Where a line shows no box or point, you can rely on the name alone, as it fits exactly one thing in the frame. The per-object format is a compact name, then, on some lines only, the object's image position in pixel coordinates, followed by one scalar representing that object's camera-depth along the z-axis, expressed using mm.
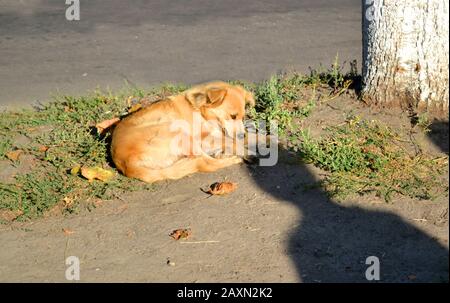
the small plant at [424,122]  6246
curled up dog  6121
